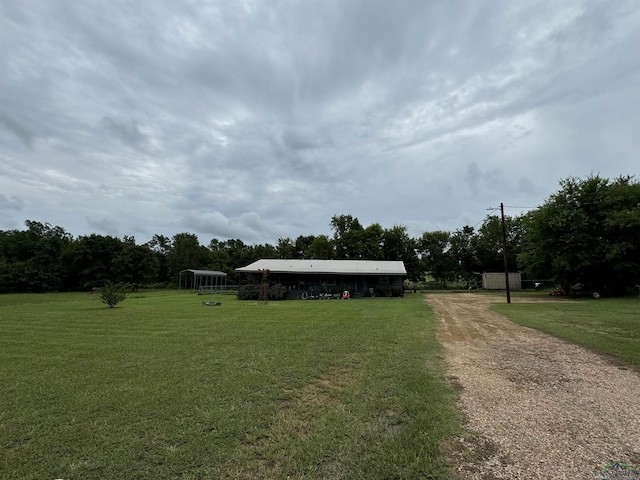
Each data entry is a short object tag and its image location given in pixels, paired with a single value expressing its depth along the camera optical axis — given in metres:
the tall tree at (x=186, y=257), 56.34
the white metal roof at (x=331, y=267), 29.47
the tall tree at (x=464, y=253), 49.06
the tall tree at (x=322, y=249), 51.66
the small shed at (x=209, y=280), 38.22
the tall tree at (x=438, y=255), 50.81
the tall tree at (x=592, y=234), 24.31
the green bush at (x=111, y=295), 18.16
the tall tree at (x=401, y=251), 48.16
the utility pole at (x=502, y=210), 21.44
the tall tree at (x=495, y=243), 46.59
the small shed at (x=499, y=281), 41.50
